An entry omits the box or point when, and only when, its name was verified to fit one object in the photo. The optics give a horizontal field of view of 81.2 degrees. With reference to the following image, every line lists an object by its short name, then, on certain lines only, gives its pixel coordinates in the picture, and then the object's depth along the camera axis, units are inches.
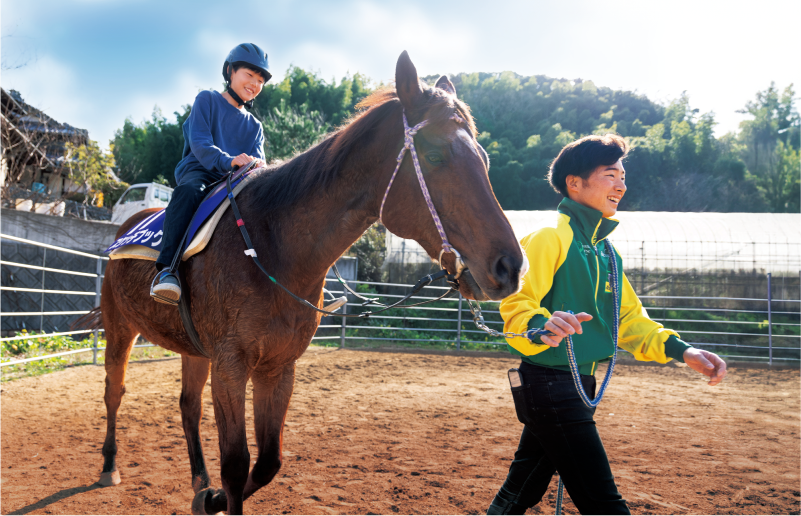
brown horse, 60.3
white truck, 660.1
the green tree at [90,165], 676.1
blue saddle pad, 86.7
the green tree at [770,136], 1298.4
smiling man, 57.6
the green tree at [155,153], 1127.6
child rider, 85.9
